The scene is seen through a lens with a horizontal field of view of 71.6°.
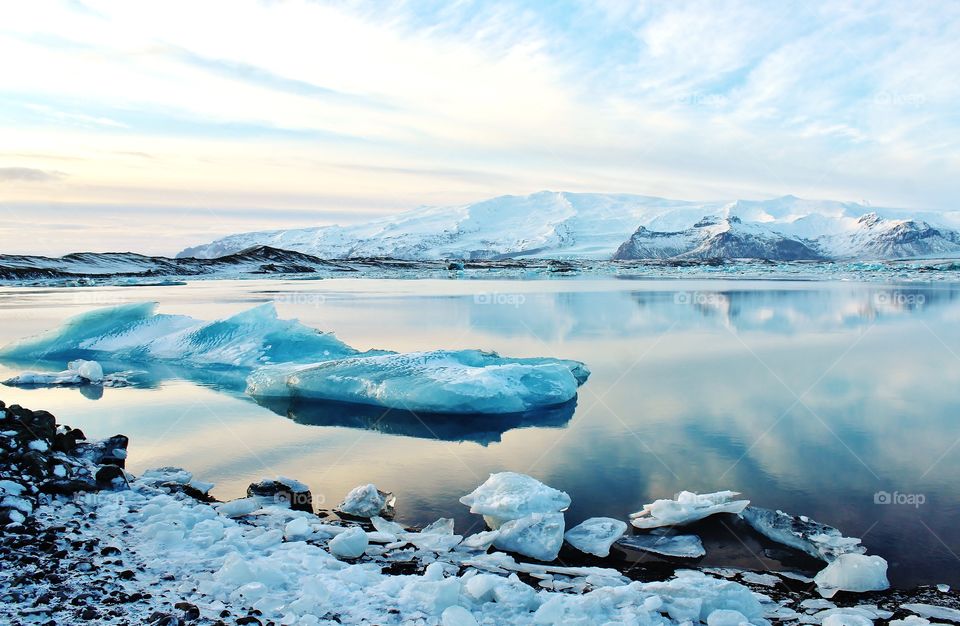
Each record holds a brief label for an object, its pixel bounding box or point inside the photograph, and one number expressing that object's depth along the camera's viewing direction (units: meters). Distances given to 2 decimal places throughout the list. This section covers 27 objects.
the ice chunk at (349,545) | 3.40
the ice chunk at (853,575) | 3.17
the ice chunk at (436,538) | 3.60
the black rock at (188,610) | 2.58
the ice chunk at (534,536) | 3.60
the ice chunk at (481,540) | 3.63
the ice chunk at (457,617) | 2.64
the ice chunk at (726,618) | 2.70
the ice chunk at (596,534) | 3.64
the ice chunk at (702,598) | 2.81
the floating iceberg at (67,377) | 8.38
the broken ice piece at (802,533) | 3.57
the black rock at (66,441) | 4.35
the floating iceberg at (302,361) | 6.73
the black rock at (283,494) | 4.31
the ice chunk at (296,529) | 3.61
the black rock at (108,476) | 4.07
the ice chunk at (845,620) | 2.73
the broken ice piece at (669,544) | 3.63
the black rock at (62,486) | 3.70
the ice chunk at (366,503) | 4.10
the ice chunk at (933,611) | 2.89
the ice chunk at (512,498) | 3.97
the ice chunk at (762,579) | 3.29
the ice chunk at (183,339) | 9.52
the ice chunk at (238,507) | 3.96
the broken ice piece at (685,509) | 3.95
